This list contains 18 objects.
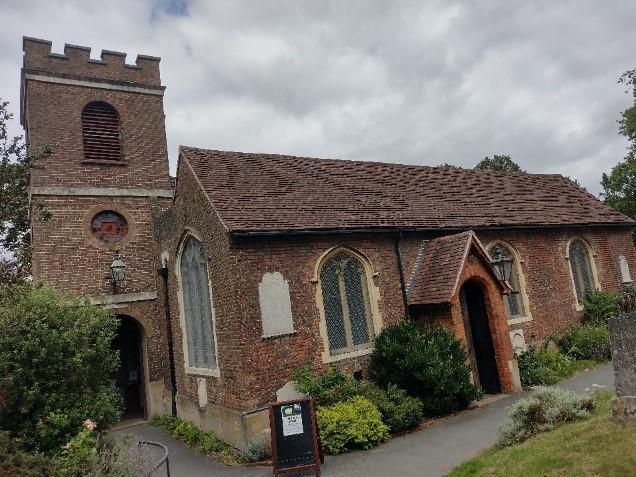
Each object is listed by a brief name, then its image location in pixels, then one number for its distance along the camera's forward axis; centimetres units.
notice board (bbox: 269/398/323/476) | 804
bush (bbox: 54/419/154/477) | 617
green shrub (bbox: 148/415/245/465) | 985
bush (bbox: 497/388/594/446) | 762
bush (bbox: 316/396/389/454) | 901
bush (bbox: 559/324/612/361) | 1466
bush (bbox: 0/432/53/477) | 567
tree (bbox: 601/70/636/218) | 3270
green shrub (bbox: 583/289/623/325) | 1653
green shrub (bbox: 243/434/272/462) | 928
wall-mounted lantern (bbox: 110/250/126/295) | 1391
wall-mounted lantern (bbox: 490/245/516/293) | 1211
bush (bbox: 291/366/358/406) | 998
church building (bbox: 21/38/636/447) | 1069
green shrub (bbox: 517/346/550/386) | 1291
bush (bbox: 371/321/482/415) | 1056
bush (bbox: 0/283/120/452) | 743
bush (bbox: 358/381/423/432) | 975
